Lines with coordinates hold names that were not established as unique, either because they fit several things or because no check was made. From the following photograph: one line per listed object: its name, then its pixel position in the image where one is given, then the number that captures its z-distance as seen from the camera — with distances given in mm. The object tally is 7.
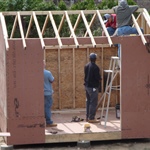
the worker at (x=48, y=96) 14061
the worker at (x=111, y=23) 15845
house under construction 13289
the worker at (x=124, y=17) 14312
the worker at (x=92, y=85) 14383
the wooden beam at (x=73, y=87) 16383
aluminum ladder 14231
